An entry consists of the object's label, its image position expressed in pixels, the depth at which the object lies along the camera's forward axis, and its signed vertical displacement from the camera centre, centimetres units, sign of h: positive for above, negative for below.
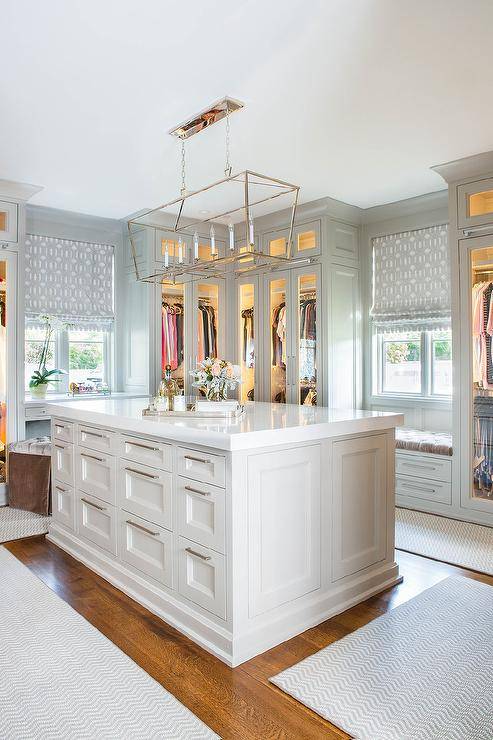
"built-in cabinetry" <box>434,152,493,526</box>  406 +30
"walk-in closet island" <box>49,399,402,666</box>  223 -71
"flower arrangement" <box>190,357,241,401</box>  303 -4
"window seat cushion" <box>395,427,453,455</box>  438 -62
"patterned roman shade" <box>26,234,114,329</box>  527 +97
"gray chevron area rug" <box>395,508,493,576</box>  331 -120
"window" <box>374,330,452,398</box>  505 +6
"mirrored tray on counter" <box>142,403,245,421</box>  279 -23
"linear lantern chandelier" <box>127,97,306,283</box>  318 +161
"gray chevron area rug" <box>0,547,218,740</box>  179 -121
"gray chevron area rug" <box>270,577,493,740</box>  181 -121
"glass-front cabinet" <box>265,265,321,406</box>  525 +36
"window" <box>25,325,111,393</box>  536 +19
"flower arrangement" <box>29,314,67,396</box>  499 +3
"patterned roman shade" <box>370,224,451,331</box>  489 +87
